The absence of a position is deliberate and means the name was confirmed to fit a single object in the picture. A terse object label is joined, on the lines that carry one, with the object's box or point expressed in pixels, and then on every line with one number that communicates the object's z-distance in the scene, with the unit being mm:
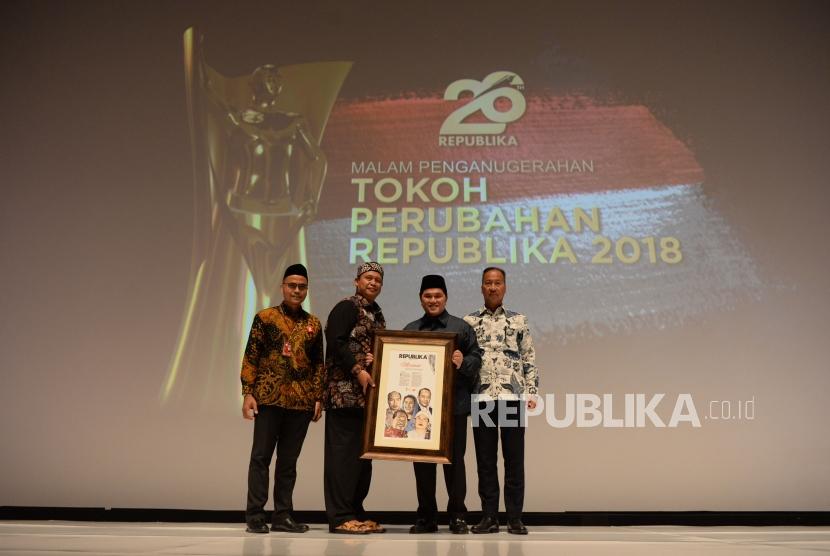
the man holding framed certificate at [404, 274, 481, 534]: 3234
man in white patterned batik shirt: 3336
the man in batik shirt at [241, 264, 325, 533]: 3219
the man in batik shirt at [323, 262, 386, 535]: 3141
